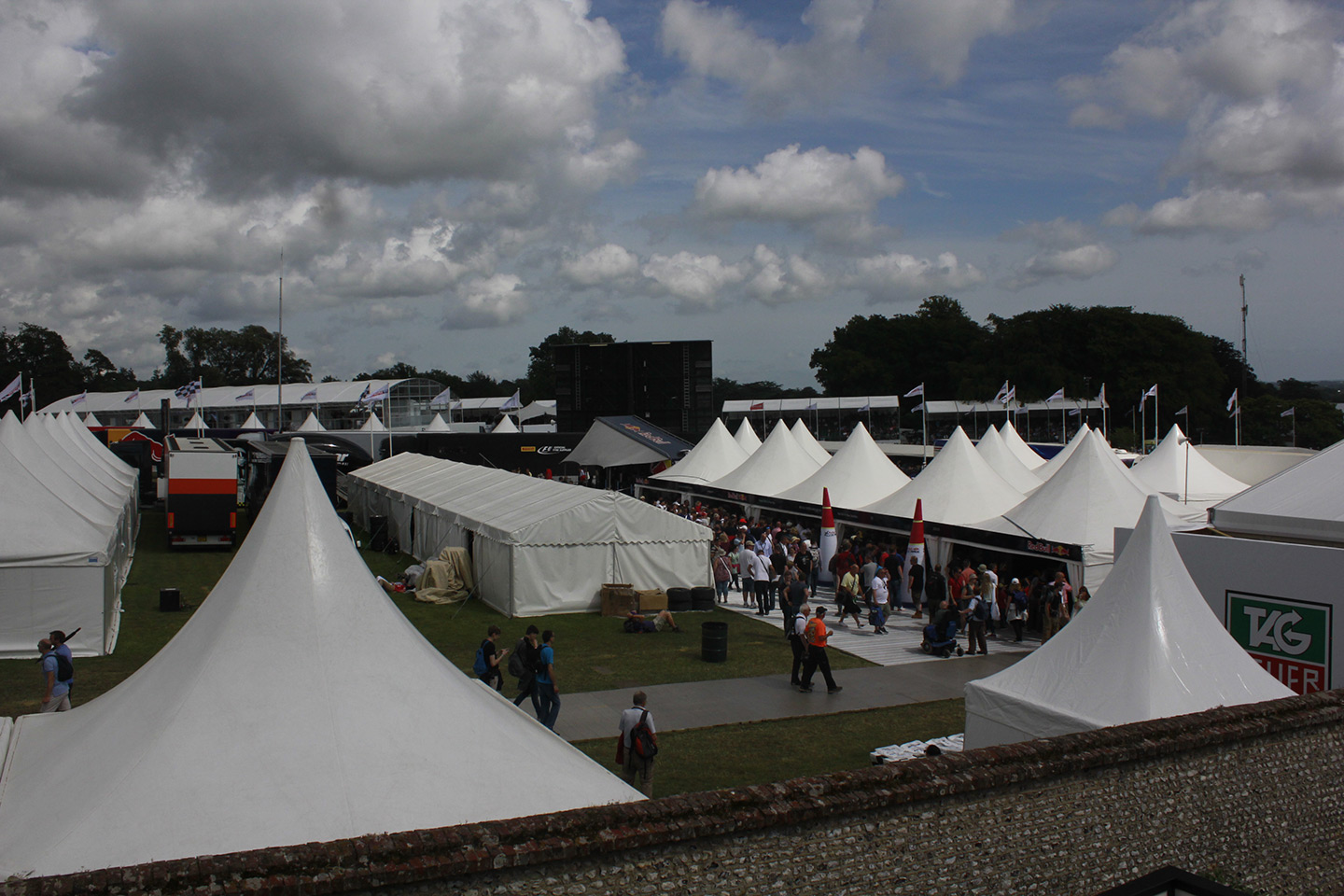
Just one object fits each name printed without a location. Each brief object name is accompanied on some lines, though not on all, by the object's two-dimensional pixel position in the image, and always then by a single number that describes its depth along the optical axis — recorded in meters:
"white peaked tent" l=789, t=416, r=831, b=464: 31.10
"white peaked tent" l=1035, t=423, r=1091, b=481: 27.66
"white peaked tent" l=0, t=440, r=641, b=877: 5.58
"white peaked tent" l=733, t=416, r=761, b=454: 35.34
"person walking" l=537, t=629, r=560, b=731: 10.02
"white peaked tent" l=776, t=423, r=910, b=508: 24.83
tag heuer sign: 9.97
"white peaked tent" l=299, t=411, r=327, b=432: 48.42
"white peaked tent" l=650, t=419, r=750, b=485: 31.52
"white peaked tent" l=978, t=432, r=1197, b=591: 18.03
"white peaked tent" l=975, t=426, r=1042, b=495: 27.06
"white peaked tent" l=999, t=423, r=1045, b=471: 33.12
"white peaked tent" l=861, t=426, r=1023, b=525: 20.92
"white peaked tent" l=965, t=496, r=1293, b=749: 7.90
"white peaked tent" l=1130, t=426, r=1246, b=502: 26.56
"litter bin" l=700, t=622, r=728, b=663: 14.17
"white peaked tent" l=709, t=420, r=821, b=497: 28.36
